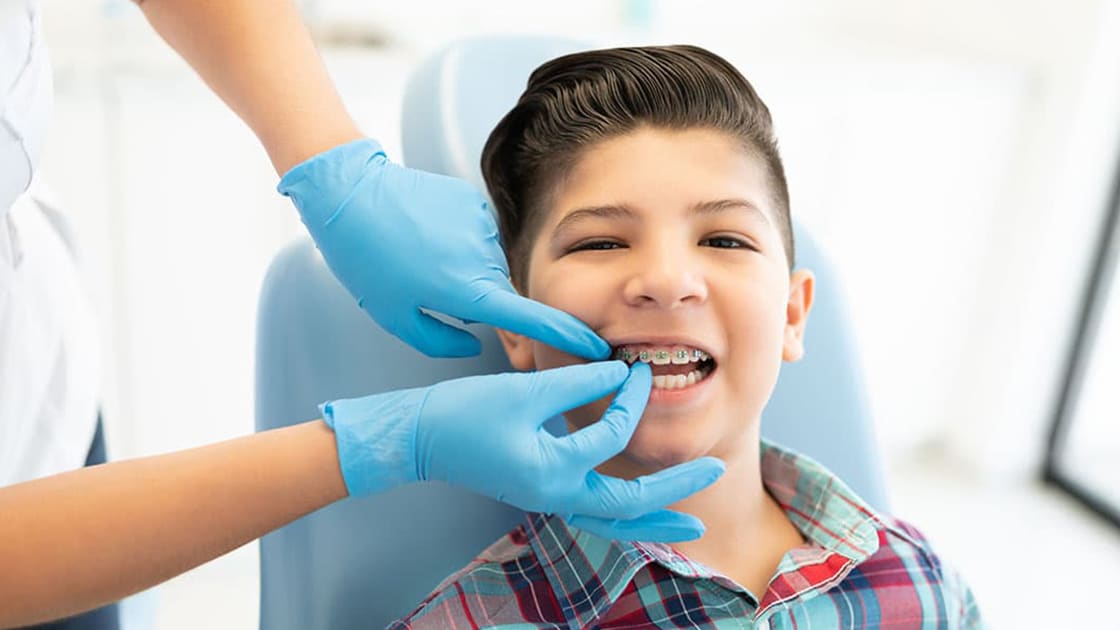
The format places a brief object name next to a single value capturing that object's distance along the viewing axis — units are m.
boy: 1.01
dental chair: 1.10
